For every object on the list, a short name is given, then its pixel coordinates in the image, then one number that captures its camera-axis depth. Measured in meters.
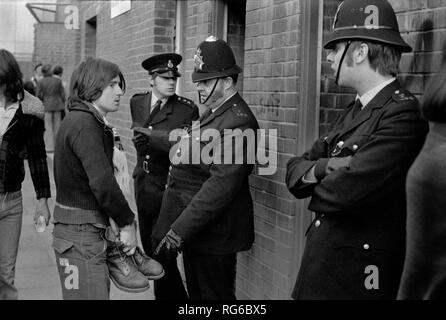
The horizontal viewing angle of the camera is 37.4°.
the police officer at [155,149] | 5.04
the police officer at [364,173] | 2.76
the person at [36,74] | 17.25
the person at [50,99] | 14.48
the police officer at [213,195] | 3.80
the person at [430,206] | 2.08
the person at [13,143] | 4.30
